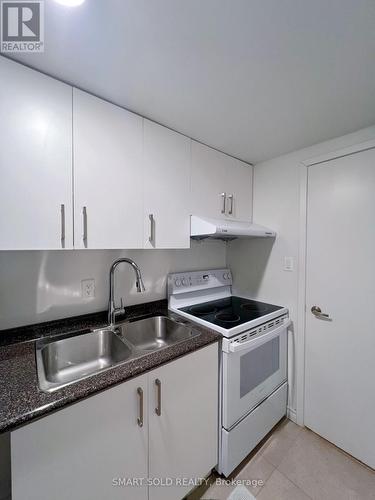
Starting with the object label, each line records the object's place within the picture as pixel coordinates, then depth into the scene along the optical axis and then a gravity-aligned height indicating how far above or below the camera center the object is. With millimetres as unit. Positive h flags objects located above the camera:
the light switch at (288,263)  1674 -131
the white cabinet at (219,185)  1487 +516
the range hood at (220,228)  1336 +136
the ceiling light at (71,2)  634 +777
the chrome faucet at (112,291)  1296 -292
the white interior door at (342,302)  1317 -383
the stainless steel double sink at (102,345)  1073 -608
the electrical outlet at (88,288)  1341 -288
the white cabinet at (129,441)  678 -803
